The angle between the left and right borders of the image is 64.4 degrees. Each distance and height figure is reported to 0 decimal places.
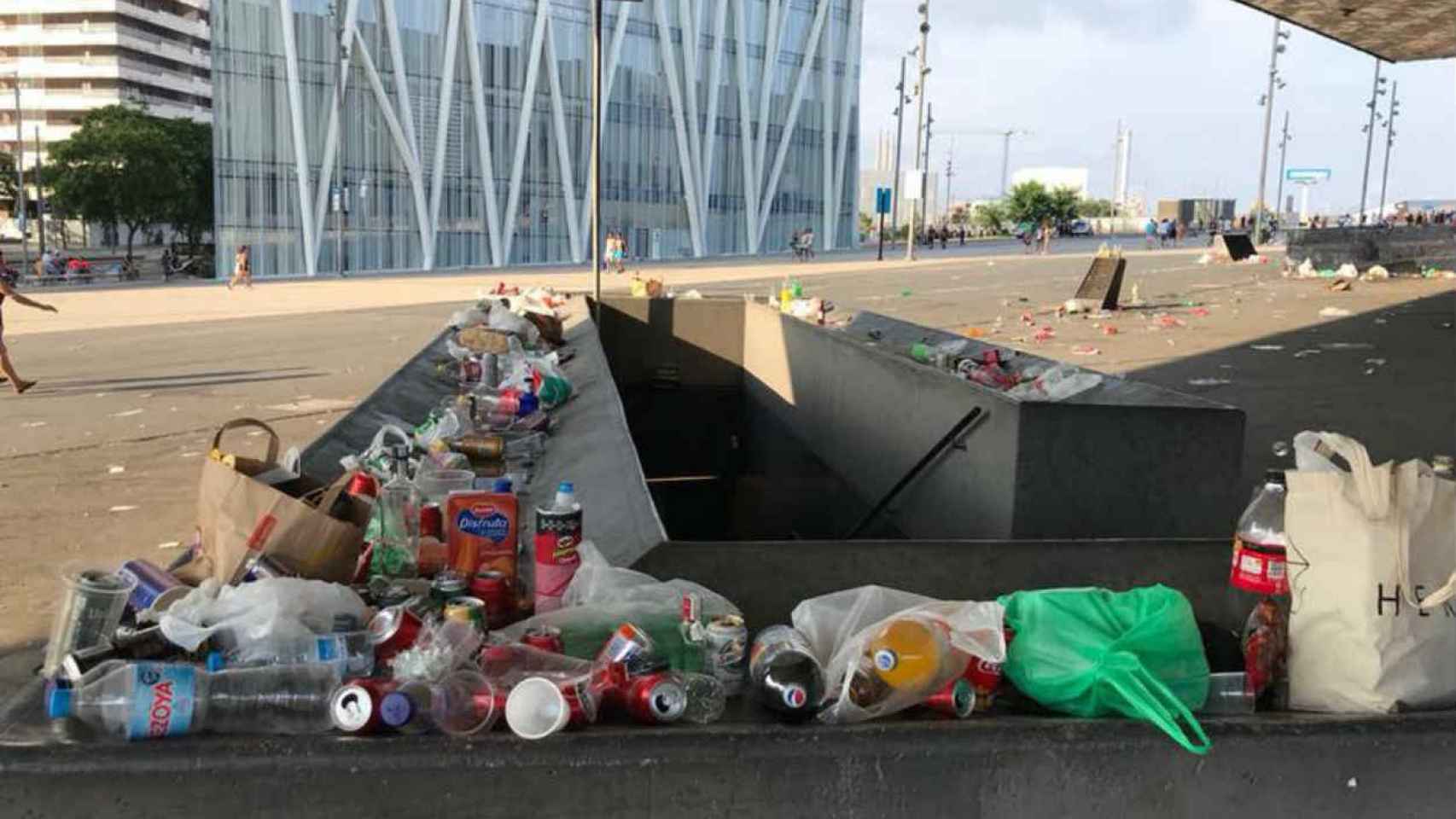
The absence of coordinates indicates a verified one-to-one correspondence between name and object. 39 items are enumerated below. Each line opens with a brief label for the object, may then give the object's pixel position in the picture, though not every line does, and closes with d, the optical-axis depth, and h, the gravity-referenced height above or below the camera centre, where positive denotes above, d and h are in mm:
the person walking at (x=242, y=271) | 32875 -1254
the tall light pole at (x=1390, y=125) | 76562 +9513
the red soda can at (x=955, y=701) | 2566 -993
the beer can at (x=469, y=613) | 2775 -907
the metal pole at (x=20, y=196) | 45909 +1298
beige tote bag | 2543 -690
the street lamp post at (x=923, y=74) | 42562 +6470
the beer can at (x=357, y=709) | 2355 -969
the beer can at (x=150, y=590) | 2961 -948
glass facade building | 42531 +4715
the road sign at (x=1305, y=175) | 102000 +7711
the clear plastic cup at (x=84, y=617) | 2674 -908
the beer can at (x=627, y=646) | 2617 -919
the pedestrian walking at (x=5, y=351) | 12289 -1384
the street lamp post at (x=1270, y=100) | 52125 +7422
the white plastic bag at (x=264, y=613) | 2633 -896
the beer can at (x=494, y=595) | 3127 -966
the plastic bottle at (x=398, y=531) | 3428 -917
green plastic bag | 2502 -902
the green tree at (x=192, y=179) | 56875 +2314
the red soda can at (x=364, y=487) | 3627 -810
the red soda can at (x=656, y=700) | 2477 -978
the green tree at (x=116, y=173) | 54000 +2315
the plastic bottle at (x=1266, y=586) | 2785 -793
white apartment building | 96250 +13416
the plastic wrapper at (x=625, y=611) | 2812 -924
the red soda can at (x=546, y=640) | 2783 -967
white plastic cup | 2363 -966
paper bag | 3113 -819
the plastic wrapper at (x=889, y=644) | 2564 -908
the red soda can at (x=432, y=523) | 3732 -931
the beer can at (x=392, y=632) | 2713 -936
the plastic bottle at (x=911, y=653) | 2568 -899
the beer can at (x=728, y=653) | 2709 -957
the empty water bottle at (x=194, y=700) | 2330 -976
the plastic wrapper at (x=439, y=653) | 2533 -938
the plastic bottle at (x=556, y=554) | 3111 -846
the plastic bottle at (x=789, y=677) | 2545 -967
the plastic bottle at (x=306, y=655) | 2568 -945
